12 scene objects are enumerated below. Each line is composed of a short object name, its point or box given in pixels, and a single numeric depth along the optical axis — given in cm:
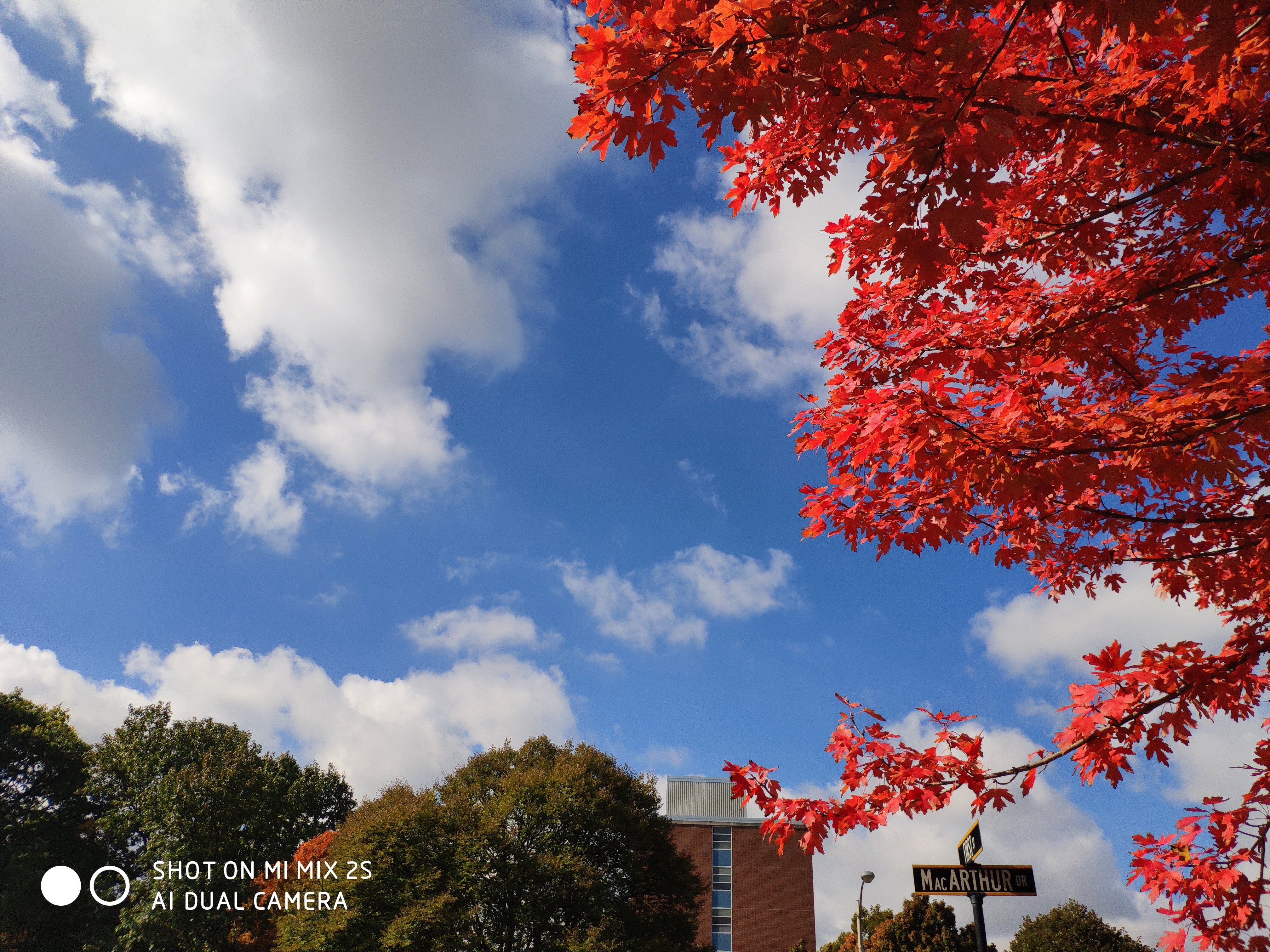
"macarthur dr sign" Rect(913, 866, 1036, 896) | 611
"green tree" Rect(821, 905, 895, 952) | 2991
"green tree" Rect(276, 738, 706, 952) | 2322
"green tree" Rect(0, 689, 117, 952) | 3005
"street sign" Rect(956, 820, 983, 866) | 608
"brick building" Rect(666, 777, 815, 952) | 4481
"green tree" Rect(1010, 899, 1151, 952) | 2375
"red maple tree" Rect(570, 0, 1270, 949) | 280
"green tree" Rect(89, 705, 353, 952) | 2972
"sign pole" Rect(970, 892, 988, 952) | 632
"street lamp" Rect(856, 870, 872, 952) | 2314
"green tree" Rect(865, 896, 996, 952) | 2425
